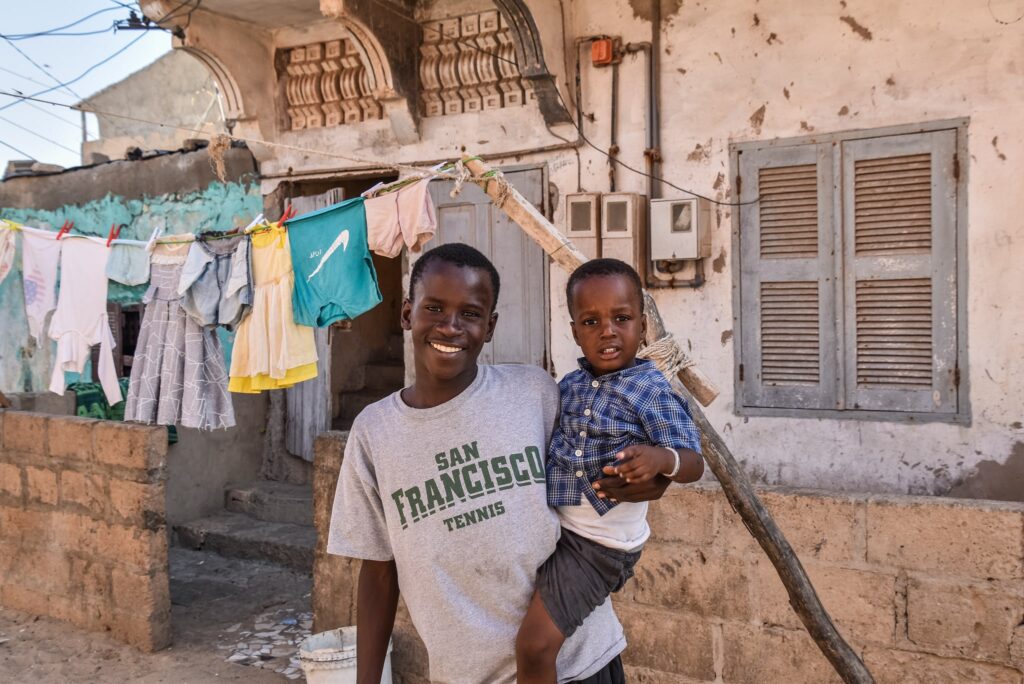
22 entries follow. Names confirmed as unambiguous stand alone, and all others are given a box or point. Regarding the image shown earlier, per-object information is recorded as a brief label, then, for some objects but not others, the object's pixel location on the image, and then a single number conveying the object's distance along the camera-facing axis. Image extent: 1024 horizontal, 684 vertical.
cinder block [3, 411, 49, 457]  5.63
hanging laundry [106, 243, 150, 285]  5.52
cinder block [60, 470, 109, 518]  5.33
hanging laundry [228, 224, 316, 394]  5.14
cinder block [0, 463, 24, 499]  5.79
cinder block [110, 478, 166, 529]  5.10
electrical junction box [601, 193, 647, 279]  5.92
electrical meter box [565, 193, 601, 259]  6.03
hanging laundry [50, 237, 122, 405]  5.66
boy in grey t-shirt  1.91
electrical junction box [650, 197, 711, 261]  5.73
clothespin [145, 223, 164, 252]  5.41
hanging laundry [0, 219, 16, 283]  5.82
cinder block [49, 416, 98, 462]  5.38
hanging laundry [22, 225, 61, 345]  5.79
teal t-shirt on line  4.93
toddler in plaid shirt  1.88
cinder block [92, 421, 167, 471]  5.08
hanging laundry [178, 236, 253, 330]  5.23
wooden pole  3.02
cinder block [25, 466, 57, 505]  5.60
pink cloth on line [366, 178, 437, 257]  4.64
